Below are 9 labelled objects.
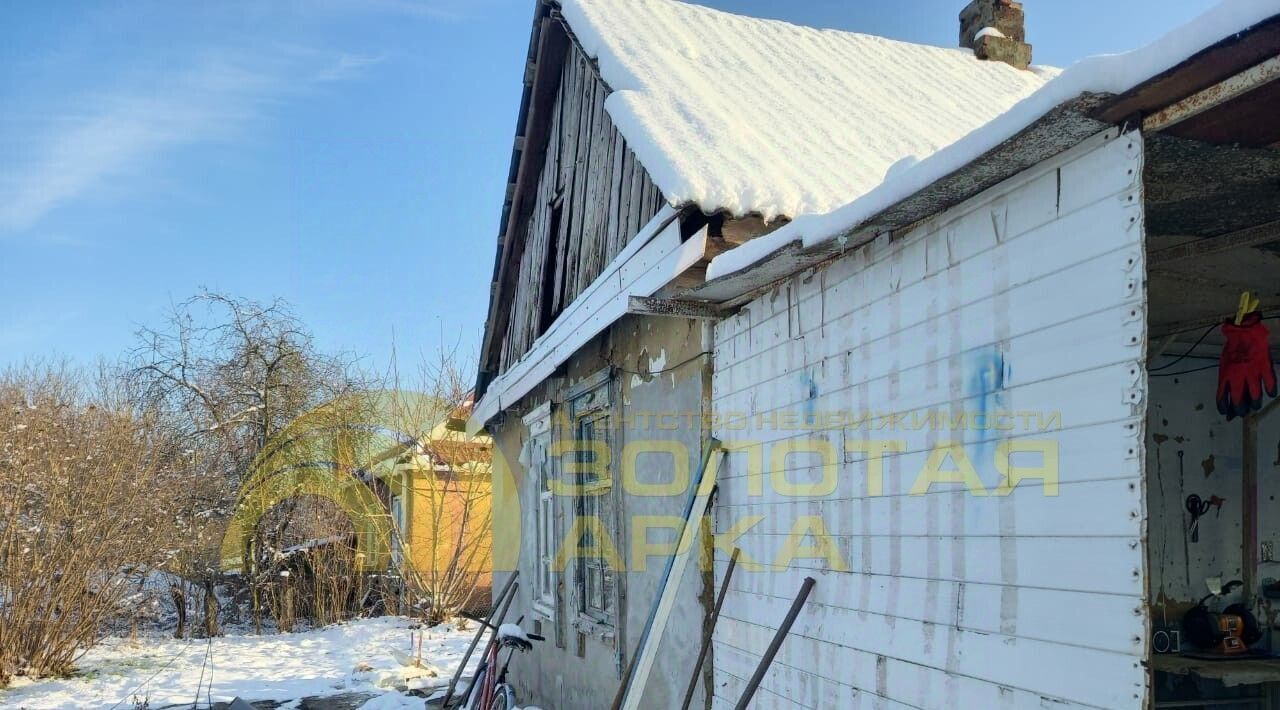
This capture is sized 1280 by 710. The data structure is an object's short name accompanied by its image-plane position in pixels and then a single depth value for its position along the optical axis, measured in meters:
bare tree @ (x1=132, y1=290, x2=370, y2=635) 16.52
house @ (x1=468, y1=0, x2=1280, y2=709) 2.40
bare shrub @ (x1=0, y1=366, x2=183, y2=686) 9.87
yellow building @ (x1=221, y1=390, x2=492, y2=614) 15.68
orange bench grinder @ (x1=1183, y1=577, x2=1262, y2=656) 5.14
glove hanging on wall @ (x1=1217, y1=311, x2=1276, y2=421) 4.57
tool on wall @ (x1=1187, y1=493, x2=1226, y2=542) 5.64
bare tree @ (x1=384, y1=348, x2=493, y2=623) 15.58
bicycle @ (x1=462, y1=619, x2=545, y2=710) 6.48
